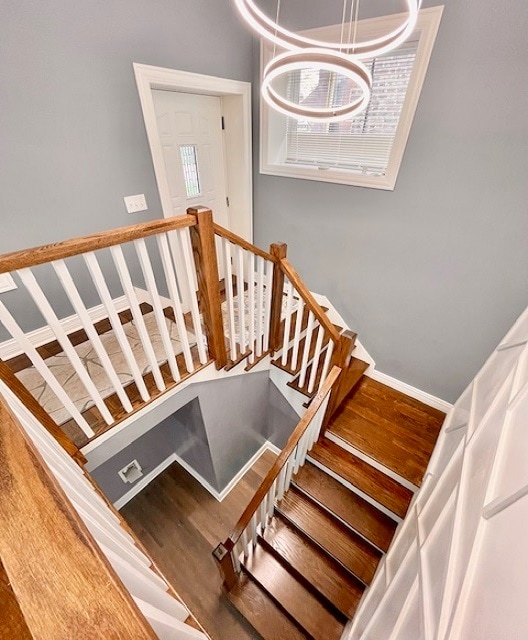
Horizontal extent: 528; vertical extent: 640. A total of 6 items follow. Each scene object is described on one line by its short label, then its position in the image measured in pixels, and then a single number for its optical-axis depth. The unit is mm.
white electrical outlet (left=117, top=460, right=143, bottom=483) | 2561
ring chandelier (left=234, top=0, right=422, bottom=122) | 925
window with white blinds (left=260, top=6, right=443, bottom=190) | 1754
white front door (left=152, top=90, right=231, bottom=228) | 2174
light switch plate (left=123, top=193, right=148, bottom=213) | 2061
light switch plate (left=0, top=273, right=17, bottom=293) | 1700
